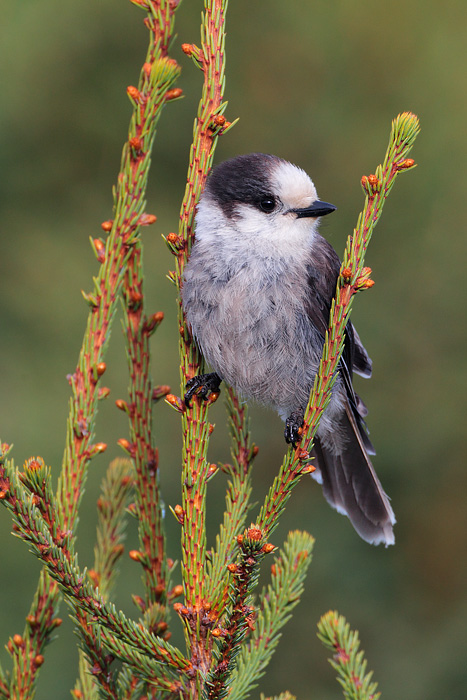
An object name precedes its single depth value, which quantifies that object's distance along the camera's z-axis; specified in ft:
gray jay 17.33
